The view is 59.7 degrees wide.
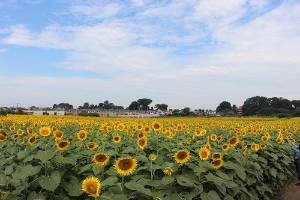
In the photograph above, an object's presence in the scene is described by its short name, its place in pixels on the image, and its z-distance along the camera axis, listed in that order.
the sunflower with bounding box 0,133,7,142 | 3.00
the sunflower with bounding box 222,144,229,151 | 3.36
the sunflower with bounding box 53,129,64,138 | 2.86
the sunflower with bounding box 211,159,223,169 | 2.68
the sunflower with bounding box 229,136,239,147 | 3.53
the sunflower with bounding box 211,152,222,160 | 2.82
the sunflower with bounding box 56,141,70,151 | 2.50
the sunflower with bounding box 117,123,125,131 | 4.46
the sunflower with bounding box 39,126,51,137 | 2.67
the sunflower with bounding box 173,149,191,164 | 2.41
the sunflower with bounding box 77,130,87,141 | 3.13
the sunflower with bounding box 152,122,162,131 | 3.45
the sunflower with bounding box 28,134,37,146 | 2.70
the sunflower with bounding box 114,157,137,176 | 1.99
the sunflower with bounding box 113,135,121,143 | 3.22
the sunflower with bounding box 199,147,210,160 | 2.64
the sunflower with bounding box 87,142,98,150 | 2.81
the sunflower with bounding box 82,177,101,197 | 1.71
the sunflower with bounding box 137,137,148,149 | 2.77
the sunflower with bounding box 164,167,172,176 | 2.35
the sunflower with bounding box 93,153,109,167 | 2.22
